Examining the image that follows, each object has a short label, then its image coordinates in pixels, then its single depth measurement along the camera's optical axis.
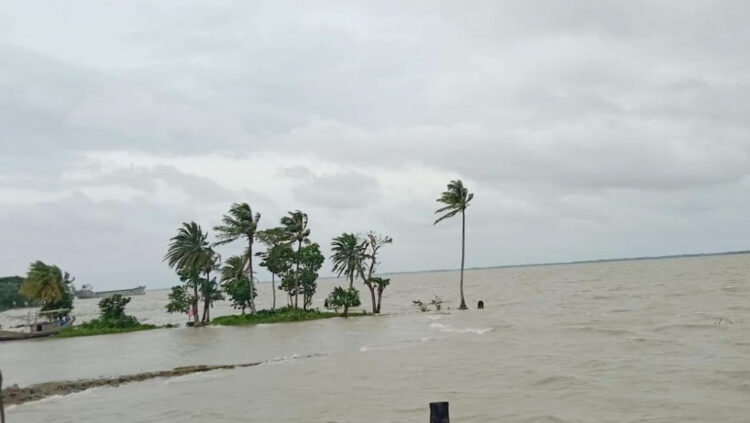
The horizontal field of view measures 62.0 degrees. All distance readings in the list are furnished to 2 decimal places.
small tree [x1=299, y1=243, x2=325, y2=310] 53.34
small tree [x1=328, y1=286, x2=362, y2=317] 52.47
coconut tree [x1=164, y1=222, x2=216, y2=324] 51.03
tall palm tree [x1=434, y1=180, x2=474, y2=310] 58.06
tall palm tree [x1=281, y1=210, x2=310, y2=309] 53.91
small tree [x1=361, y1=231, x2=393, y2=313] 55.19
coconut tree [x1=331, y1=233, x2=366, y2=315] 54.97
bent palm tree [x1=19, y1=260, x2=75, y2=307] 55.12
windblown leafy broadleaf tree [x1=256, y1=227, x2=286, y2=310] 52.41
